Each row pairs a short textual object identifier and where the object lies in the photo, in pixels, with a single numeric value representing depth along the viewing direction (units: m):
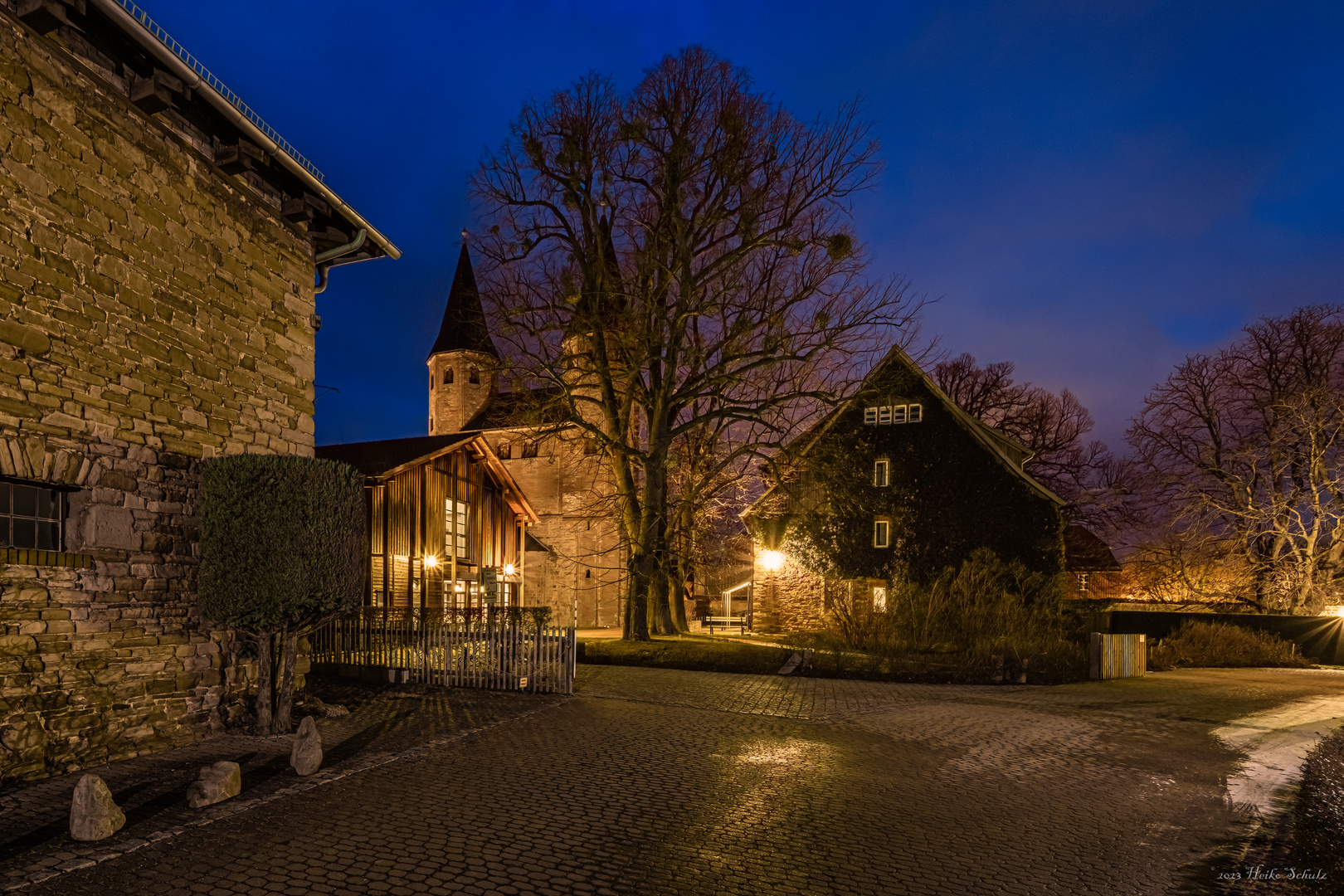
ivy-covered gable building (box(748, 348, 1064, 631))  25.16
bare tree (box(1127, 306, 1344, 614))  26.70
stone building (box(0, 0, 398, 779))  7.15
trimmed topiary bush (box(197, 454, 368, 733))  8.68
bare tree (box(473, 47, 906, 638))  19.64
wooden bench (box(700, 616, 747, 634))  35.55
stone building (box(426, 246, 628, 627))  40.22
